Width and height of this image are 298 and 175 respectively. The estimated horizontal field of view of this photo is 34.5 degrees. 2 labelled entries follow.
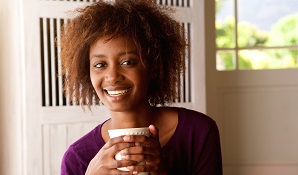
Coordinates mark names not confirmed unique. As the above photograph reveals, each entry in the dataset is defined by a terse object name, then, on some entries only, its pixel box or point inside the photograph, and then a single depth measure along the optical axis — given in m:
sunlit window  3.33
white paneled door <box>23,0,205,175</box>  2.24
